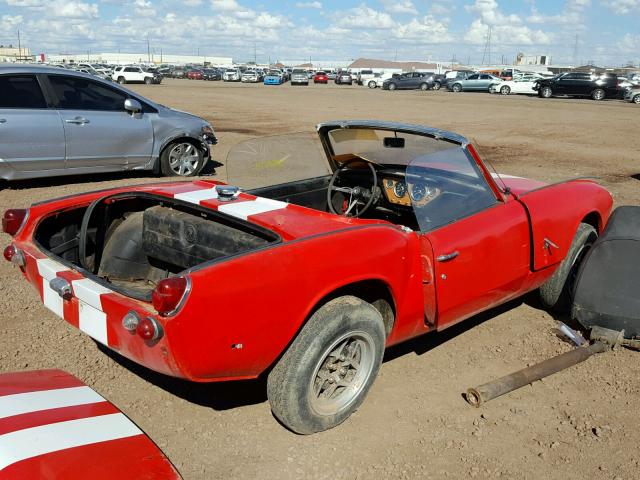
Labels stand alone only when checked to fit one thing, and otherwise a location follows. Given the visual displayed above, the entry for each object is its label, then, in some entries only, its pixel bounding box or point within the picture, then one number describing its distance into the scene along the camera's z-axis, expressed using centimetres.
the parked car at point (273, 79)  5338
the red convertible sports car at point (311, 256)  255
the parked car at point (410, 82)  4509
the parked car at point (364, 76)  5481
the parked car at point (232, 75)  6278
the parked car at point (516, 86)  3922
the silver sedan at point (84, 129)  776
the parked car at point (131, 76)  4809
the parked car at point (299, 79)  5269
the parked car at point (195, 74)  6875
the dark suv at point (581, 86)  3362
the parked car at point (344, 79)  5594
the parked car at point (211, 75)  6662
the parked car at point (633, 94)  3253
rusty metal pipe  334
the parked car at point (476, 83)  4121
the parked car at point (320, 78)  5968
